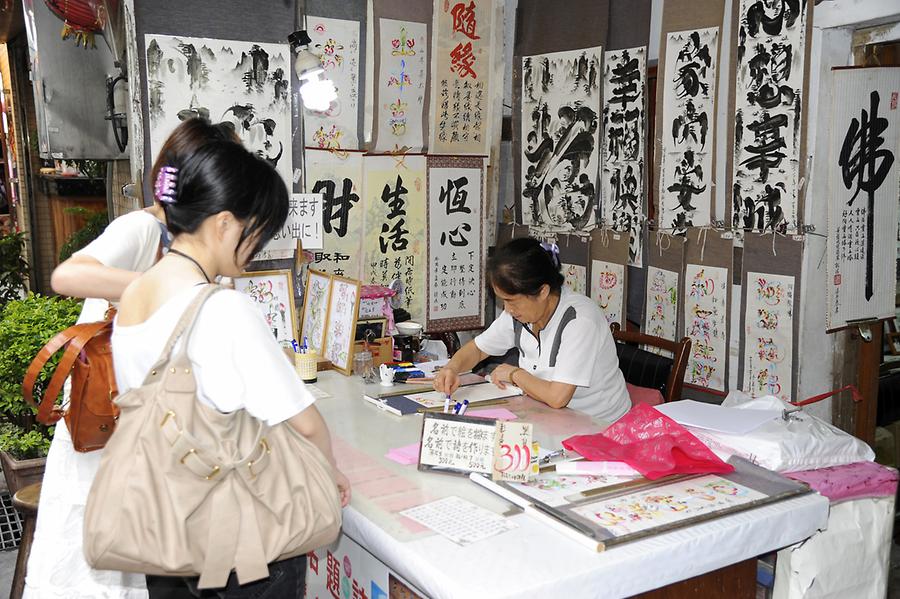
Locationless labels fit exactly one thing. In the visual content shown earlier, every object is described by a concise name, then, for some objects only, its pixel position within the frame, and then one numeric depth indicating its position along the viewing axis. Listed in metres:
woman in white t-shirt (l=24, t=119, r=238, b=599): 1.83
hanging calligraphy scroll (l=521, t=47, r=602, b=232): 4.00
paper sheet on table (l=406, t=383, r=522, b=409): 2.75
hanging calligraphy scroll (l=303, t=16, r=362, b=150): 3.70
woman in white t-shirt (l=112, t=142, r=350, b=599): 1.30
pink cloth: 1.99
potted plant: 2.97
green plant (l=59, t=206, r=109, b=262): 5.90
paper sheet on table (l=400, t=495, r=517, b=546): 1.66
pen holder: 3.07
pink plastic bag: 1.96
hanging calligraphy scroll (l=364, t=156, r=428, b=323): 4.00
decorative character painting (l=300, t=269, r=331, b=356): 3.38
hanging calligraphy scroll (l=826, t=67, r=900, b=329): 3.04
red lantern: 3.19
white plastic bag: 2.03
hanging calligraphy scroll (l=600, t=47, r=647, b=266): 3.75
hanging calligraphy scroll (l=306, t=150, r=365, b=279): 3.78
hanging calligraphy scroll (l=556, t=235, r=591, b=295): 4.14
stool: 2.50
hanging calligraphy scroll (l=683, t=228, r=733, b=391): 3.47
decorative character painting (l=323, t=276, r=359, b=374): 3.15
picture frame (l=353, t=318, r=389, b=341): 3.39
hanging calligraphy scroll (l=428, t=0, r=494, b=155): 4.14
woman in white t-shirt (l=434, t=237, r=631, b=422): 2.70
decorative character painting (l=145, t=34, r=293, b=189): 3.23
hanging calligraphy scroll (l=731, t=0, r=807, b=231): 3.10
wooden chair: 3.09
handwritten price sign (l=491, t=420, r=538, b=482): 1.92
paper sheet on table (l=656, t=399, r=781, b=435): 2.12
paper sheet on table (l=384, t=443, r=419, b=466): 2.14
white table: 1.49
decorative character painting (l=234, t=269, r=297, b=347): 3.43
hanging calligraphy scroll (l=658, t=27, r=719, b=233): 3.44
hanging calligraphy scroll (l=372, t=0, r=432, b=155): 3.91
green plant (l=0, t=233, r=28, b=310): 5.08
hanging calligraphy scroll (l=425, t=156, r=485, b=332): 4.23
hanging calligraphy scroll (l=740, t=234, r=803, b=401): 3.19
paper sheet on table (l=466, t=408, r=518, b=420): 2.58
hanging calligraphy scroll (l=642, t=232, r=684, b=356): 3.67
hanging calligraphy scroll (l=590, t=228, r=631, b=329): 3.93
